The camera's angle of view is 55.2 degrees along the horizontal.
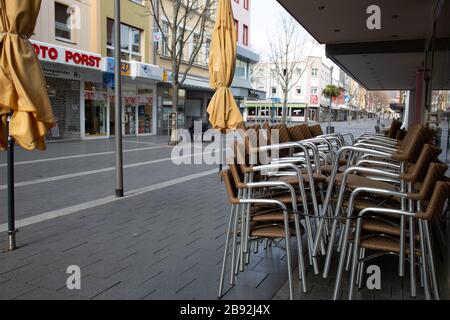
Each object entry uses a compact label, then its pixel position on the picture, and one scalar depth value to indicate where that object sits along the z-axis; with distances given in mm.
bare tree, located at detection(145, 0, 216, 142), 17734
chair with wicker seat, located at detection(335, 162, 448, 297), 2639
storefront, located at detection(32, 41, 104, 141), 16875
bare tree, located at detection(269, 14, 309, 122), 28322
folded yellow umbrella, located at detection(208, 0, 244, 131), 5430
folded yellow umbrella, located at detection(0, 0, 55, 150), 3500
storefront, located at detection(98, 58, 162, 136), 20828
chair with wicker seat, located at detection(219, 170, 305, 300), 3137
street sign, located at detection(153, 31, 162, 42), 21047
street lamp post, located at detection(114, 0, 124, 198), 6656
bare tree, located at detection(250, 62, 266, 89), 59188
